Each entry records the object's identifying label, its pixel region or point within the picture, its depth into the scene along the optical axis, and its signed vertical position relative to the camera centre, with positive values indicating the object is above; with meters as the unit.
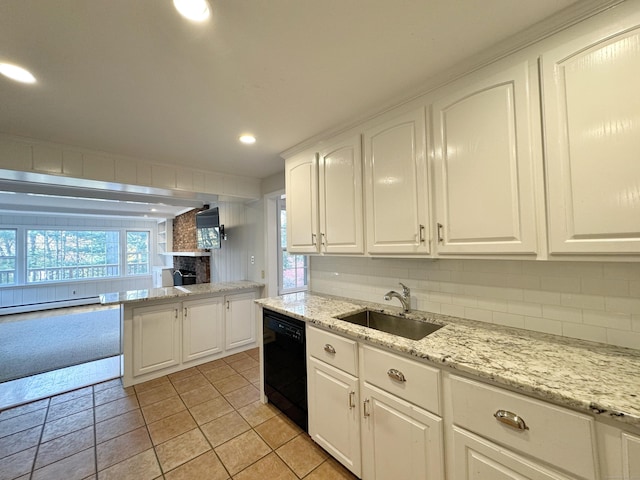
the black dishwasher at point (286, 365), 1.92 -0.94
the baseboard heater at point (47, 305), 5.84 -1.24
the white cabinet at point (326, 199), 1.96 +0.39
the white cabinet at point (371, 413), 1.21 -0.91
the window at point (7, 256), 6.00 -0.04
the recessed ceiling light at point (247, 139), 2.22 +0.95
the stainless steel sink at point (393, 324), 1.74 -0.58
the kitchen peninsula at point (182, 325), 2.69 -0.89
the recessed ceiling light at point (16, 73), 1.33 +0.95
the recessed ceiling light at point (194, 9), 0.98 +0.93
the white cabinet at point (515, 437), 0.83 -0.70
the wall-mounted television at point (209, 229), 4.00 +0.31
